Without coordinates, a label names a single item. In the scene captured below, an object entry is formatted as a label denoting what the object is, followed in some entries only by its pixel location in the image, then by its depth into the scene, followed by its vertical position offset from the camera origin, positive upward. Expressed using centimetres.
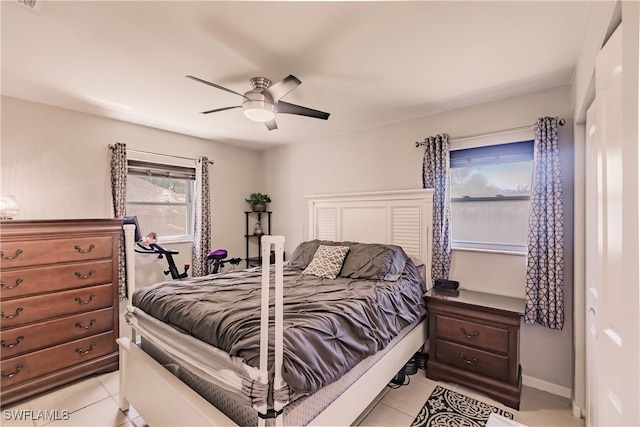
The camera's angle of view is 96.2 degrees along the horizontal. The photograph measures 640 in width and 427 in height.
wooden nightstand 227 -109
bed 133 -74
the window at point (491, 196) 264 +16
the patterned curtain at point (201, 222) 395 -13
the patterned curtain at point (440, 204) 291 +9
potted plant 464 +19
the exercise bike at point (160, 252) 324 -45
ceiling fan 198 +85
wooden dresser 227 -78
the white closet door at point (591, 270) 165 -37
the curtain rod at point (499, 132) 240 +77
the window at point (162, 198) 355 +20
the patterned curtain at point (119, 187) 320 +29
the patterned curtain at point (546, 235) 231 -19
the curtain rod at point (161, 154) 342 +75
